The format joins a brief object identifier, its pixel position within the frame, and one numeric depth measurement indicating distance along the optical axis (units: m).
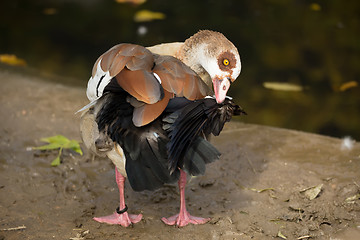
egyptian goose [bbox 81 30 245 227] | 5.69
